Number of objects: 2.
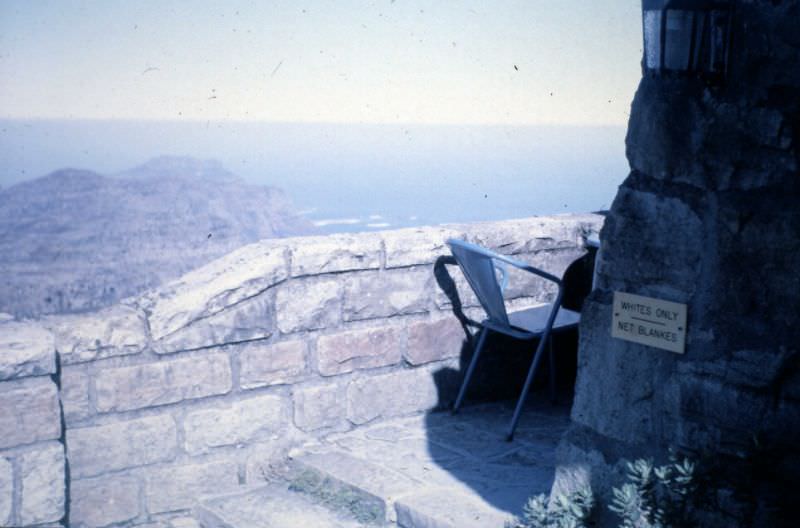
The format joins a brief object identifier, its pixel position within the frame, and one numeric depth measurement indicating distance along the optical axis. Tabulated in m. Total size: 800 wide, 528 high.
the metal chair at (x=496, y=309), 3.05
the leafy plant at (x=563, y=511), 2.06
